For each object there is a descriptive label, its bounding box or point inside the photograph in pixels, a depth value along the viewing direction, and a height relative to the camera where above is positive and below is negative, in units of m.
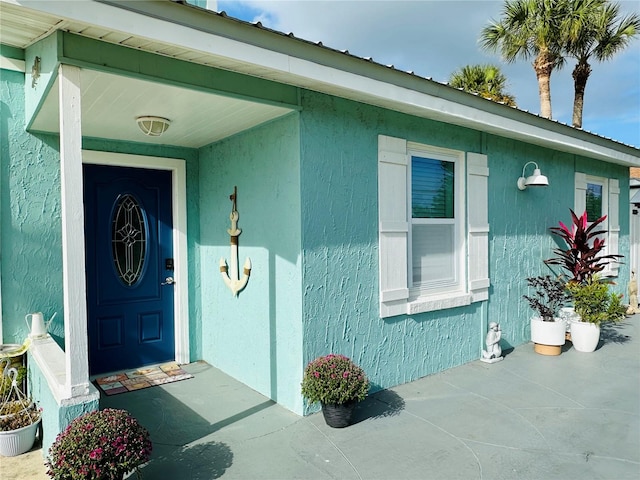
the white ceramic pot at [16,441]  2.85 -1.39
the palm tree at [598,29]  12.25 +5.81
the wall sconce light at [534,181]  5.23 +0.58
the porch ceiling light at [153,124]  3.50 +0.91
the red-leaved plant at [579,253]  5.57 -0.34
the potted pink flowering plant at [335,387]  3.08 -1.14
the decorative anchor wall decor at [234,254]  4.11 -0.21
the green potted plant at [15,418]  2.87 -1.28
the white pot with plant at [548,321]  4.98 -1.12
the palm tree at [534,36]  12.91 +6.15
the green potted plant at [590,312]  5.08 -1.03
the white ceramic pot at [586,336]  5.11 -1.31
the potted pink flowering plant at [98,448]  2.09 -1.08
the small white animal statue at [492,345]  4.75 -1.31
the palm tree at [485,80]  15.62 +5.52
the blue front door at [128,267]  4.32 -0.35
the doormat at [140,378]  4.06 -1.46
